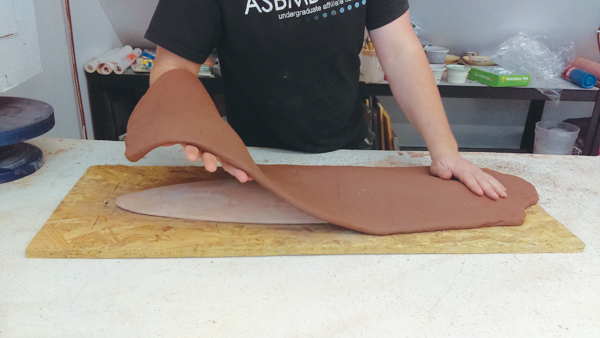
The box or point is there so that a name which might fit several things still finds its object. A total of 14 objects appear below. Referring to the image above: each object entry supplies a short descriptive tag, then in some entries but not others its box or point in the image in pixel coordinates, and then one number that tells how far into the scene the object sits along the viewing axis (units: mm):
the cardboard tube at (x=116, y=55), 2286
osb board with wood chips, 825
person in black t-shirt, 1077
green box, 2359
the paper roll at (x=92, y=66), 2213
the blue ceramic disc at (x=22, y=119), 1053
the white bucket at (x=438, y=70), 2375
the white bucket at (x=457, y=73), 2389
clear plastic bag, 2547
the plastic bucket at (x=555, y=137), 2590
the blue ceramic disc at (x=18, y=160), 1098
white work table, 667
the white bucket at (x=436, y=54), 2412
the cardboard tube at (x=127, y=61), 2301
